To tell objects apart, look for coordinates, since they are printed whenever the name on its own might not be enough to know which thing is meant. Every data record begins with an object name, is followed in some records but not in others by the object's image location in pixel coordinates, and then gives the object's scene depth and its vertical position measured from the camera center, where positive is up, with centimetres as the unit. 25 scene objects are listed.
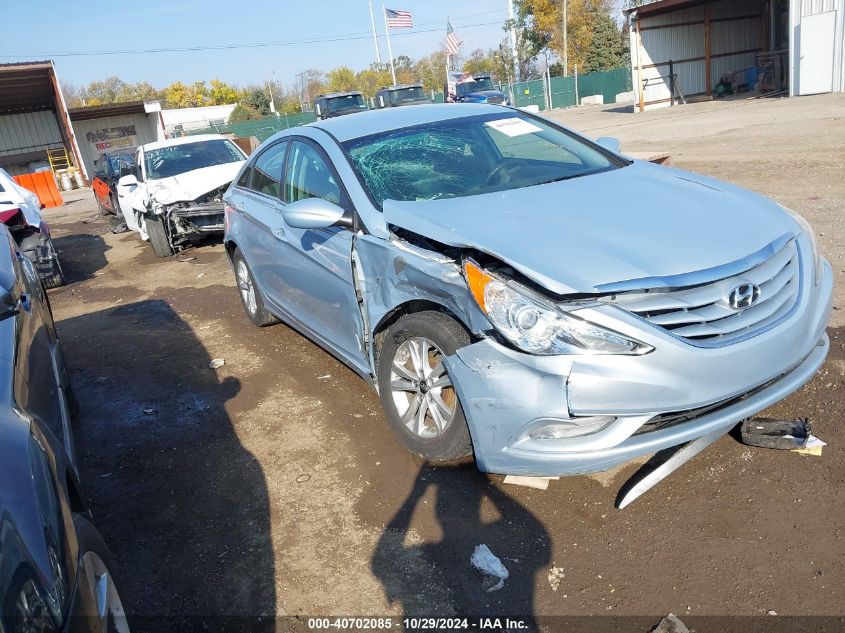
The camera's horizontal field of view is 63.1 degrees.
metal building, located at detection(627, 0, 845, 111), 2539 +79
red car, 1570 -45
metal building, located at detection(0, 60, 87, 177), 3064 +163
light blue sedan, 260 -81
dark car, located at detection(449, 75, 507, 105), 2658 +49
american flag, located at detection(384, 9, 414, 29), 3831 +510
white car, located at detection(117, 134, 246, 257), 984 -56
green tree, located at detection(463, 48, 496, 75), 6898 +423
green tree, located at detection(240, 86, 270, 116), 5705 +270
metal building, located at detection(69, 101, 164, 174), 3519 +130
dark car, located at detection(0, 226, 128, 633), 164 -93
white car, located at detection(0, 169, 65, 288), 863 -75
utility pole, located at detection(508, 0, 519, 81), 5067 +334
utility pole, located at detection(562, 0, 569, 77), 5006 +242
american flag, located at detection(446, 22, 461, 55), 3812 +328
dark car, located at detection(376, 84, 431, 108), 2623 +69
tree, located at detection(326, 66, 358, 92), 8650 +529
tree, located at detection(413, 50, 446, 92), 7569 +478
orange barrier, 2350 -70
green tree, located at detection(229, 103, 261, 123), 4944 +156
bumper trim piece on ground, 292 -159
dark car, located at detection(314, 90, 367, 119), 2575 +71
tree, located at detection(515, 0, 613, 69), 5459 +523
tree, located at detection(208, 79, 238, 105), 7912 +505
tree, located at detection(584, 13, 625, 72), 5397 +287
